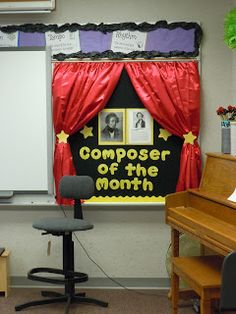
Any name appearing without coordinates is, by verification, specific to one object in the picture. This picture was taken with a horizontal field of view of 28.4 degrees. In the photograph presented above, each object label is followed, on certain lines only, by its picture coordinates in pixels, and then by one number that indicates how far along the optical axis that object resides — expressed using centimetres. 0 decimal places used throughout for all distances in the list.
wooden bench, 265
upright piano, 275
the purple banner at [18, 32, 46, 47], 392
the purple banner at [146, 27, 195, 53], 388
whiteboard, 395
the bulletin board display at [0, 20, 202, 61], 388
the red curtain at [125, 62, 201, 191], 387
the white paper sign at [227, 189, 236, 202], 297
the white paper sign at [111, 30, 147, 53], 389
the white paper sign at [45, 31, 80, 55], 391
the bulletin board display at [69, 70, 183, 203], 397
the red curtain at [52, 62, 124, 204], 388
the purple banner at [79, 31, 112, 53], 391
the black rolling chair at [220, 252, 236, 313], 205
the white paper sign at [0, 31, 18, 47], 393
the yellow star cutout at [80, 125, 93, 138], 397
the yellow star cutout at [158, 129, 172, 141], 396
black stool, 334
